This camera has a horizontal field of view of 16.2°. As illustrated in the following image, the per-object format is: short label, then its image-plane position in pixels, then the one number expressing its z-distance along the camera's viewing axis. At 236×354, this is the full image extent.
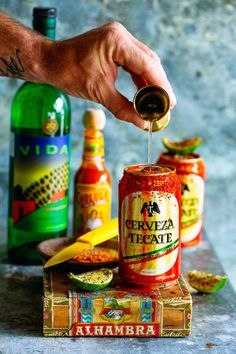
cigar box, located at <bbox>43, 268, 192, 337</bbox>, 0.88
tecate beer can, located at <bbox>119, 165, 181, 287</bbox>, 0.89
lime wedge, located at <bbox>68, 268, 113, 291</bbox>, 0.89
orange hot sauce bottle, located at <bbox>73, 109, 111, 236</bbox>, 1.12
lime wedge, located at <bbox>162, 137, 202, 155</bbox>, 1.20
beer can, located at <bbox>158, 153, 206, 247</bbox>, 1.17
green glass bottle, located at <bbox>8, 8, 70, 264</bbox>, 1.09
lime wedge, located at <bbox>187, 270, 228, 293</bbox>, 1.01
